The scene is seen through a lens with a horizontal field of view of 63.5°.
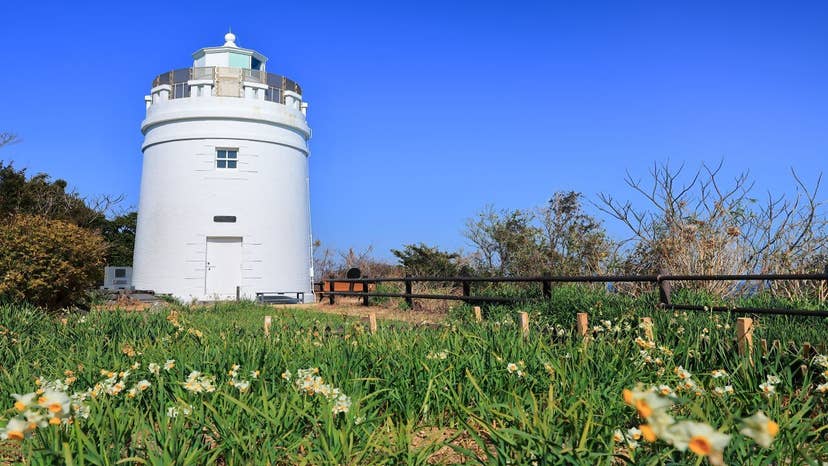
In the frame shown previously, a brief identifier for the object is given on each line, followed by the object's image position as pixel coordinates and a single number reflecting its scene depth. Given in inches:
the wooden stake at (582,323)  234.4
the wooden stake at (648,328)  194.4
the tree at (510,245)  733.3
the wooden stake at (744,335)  188.9
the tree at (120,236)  1205.7
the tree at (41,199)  1061.1
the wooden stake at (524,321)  237.9
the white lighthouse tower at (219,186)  903.1
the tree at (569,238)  673.6
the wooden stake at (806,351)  182.1
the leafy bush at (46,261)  500.4
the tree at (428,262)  940.6
